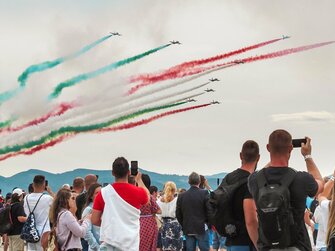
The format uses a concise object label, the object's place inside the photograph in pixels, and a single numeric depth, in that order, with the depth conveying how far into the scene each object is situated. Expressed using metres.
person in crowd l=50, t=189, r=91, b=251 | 9.89
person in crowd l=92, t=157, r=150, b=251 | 8.61
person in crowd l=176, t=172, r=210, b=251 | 12.88
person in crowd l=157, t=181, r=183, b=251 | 13.97
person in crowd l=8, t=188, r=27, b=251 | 13.16
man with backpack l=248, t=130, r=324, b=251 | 6.14
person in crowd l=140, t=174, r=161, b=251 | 10.43
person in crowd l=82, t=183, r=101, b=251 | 10.60
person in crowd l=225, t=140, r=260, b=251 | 7.39
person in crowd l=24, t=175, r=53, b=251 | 11.14
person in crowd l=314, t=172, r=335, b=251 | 7.62
